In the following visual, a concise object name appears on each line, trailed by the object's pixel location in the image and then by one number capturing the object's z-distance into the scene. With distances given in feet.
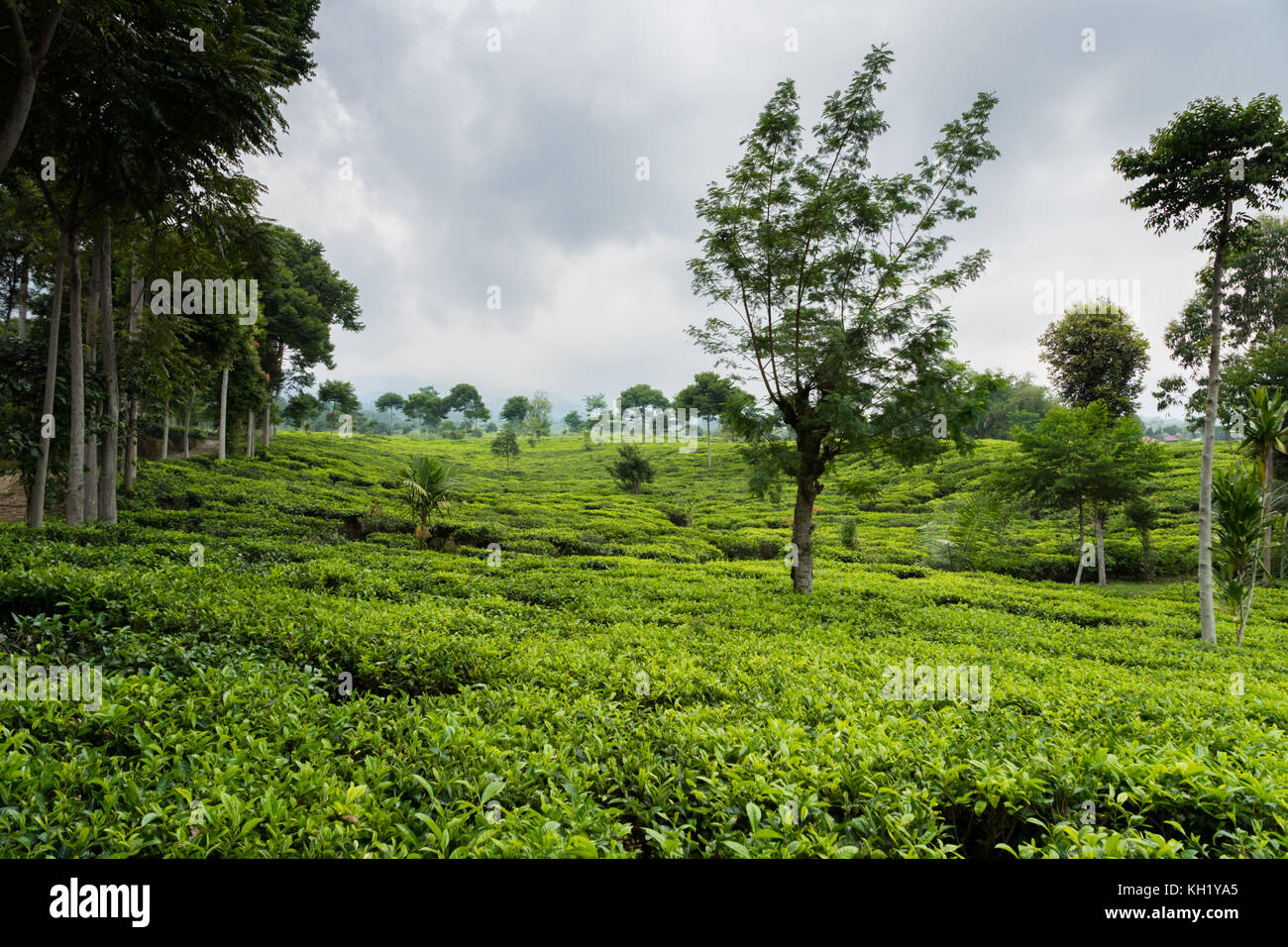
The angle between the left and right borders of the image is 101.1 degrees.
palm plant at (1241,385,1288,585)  30.22
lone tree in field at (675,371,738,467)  162.30
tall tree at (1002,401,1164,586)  55.26
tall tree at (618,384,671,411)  275.80
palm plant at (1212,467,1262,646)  29.07
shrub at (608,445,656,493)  114.62
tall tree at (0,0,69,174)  19.84
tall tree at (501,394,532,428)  288.75
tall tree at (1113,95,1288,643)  30.40
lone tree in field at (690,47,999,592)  31.07
